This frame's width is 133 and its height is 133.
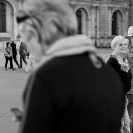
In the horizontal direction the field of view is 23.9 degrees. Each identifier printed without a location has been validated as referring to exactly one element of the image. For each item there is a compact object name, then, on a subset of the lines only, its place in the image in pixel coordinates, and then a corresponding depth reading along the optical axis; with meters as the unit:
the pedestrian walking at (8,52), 15.88
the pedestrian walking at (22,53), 16.09
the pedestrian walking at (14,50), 16.31
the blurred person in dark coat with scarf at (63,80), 1.43
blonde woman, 4.10
